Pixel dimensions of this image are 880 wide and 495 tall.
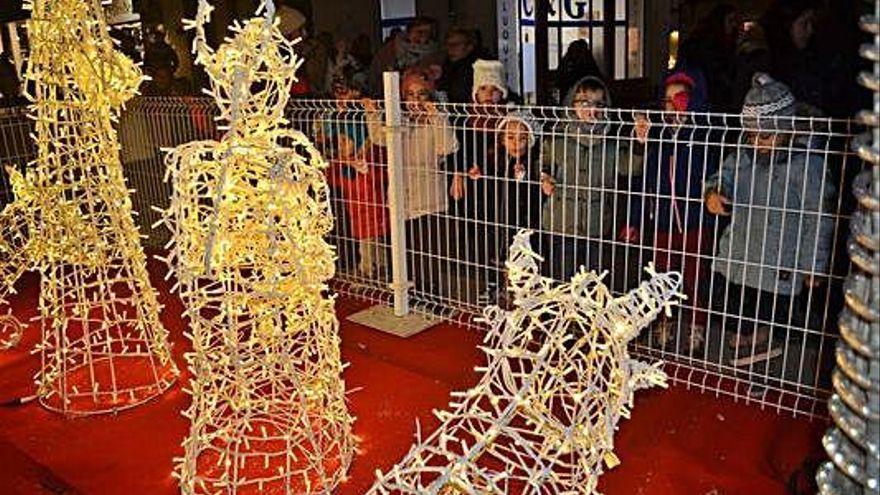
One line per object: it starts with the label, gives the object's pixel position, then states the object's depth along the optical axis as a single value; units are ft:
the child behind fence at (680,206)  9.80
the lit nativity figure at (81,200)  9.09
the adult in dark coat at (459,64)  14.90
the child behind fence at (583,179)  10.57
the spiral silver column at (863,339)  1.52
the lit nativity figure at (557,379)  4.50
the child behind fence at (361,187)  12.89
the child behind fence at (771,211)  8.92
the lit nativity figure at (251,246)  6.86
